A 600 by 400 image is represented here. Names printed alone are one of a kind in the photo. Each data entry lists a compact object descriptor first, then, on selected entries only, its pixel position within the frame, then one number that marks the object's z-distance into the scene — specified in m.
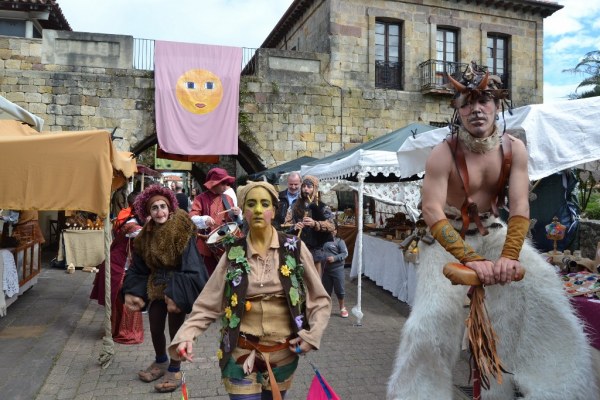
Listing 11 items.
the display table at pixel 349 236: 10.73
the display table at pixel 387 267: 7.26
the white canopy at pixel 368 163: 6.57
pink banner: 14.32
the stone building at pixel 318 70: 14.18
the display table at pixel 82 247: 10.50
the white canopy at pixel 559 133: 3.69
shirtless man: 2.19
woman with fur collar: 3.78
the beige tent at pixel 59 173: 4.53
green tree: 19.03
